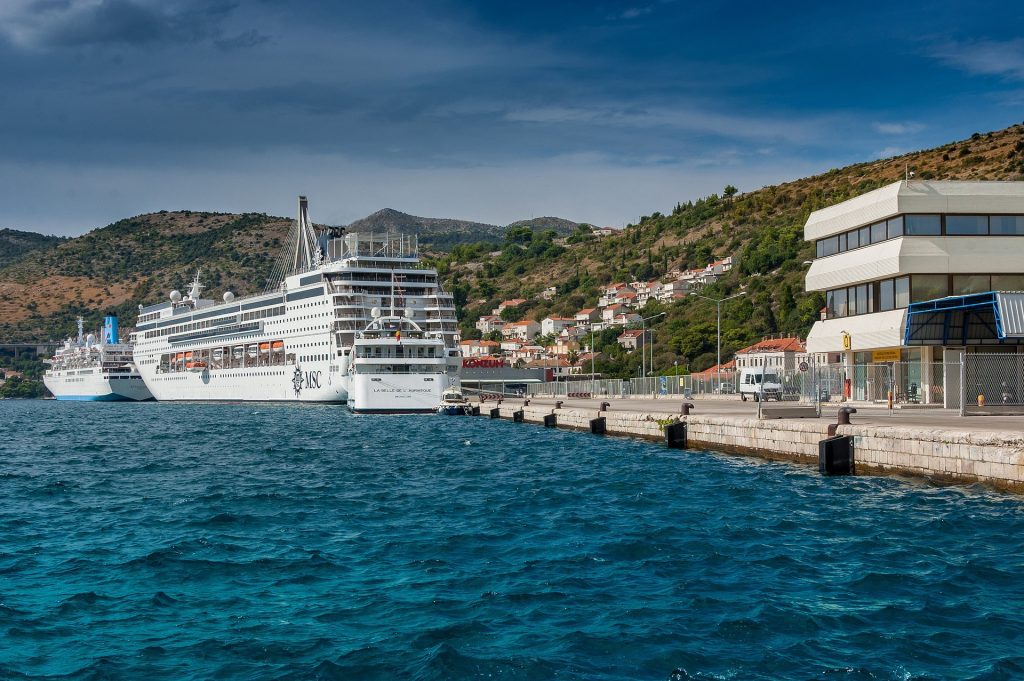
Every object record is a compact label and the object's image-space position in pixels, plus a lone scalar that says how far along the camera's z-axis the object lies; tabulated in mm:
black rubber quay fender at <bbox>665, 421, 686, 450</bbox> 33781
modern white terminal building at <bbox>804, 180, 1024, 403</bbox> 37312
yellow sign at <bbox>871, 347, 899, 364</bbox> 41188
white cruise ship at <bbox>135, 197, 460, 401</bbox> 80875
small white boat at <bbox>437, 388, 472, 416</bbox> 66438
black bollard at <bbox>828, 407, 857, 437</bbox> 25188
